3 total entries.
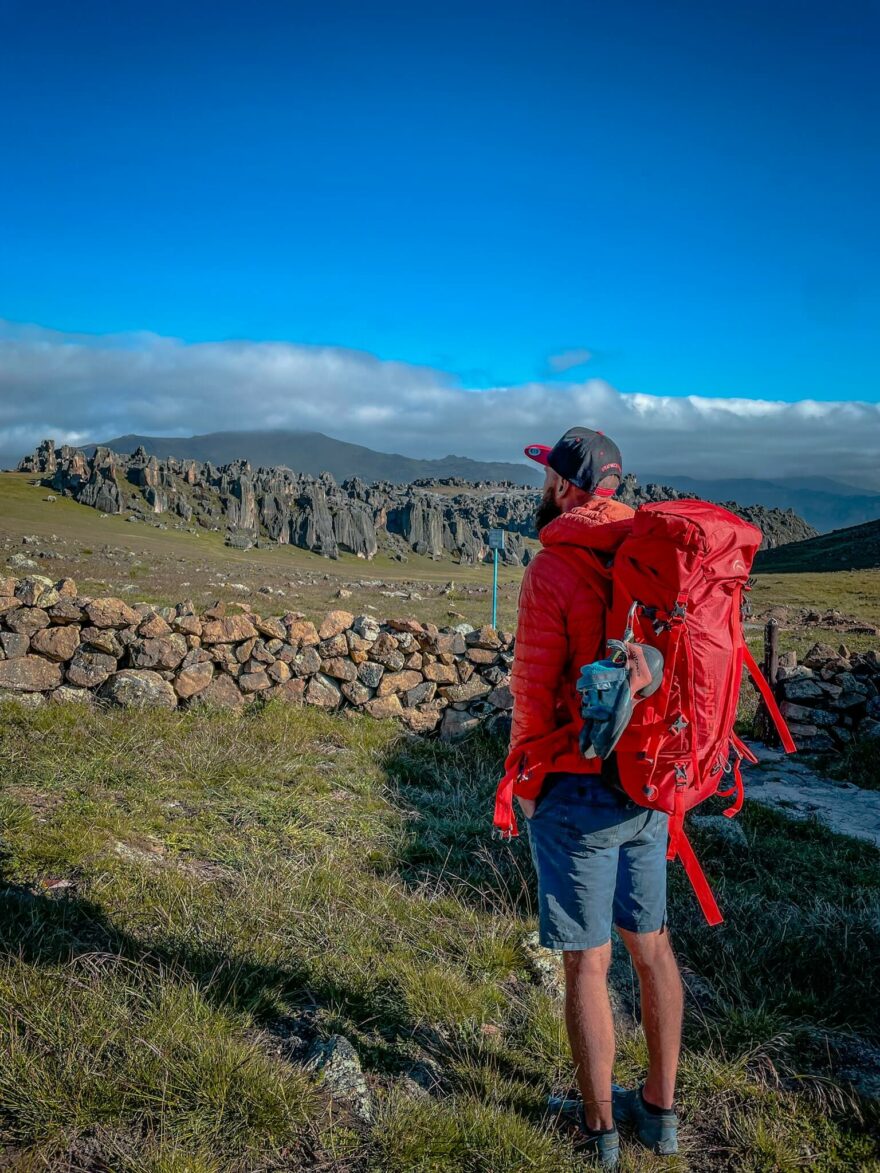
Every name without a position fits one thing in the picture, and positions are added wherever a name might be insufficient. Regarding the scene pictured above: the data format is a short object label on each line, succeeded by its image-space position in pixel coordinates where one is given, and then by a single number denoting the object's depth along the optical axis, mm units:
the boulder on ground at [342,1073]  2920
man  2604
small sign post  14766
